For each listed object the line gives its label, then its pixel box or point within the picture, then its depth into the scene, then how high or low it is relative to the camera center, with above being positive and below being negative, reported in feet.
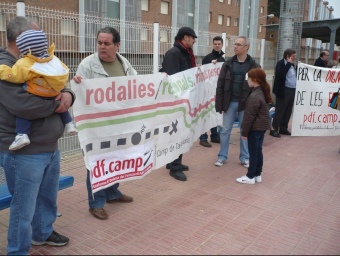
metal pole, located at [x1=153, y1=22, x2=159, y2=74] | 25.31 +0.84
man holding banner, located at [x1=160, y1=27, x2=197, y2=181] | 16.55 +0.03
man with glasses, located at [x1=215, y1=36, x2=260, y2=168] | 18.44 -1.39
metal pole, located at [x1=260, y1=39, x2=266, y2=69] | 43.68 +1.13
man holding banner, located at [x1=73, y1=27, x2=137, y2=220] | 12.12 -0.31
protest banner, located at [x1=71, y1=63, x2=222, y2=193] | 11.53 -2.32
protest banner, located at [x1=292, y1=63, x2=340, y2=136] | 24.31 -2.46
